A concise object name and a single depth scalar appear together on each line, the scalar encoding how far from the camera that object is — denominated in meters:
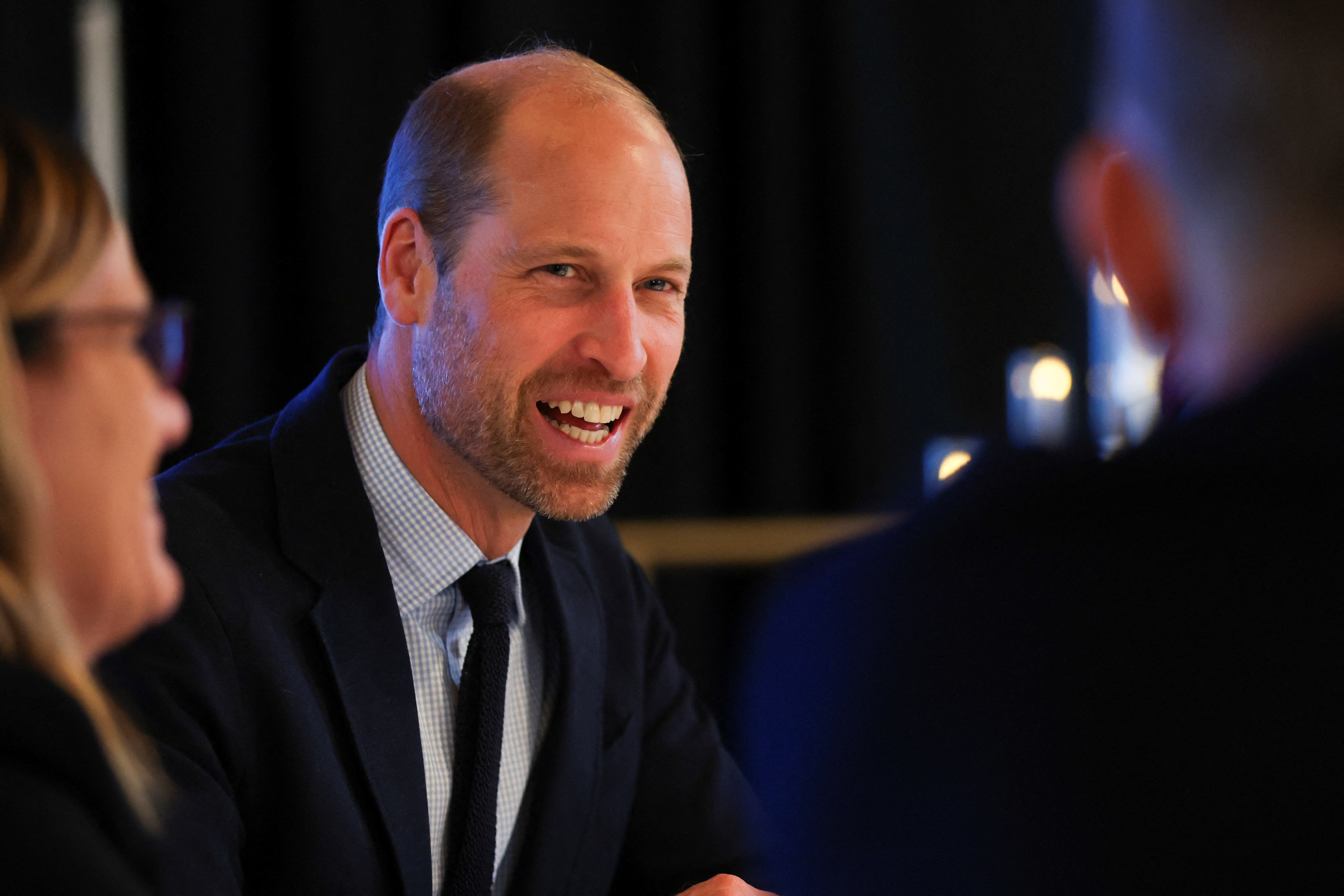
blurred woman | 2.76
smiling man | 3.58
